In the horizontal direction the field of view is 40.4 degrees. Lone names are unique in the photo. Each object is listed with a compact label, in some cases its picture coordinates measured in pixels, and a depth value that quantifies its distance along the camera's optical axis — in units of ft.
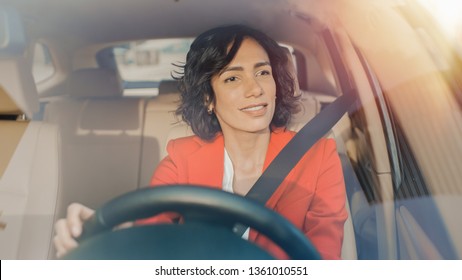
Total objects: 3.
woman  4.74
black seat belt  4.68
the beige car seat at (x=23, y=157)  4.84
